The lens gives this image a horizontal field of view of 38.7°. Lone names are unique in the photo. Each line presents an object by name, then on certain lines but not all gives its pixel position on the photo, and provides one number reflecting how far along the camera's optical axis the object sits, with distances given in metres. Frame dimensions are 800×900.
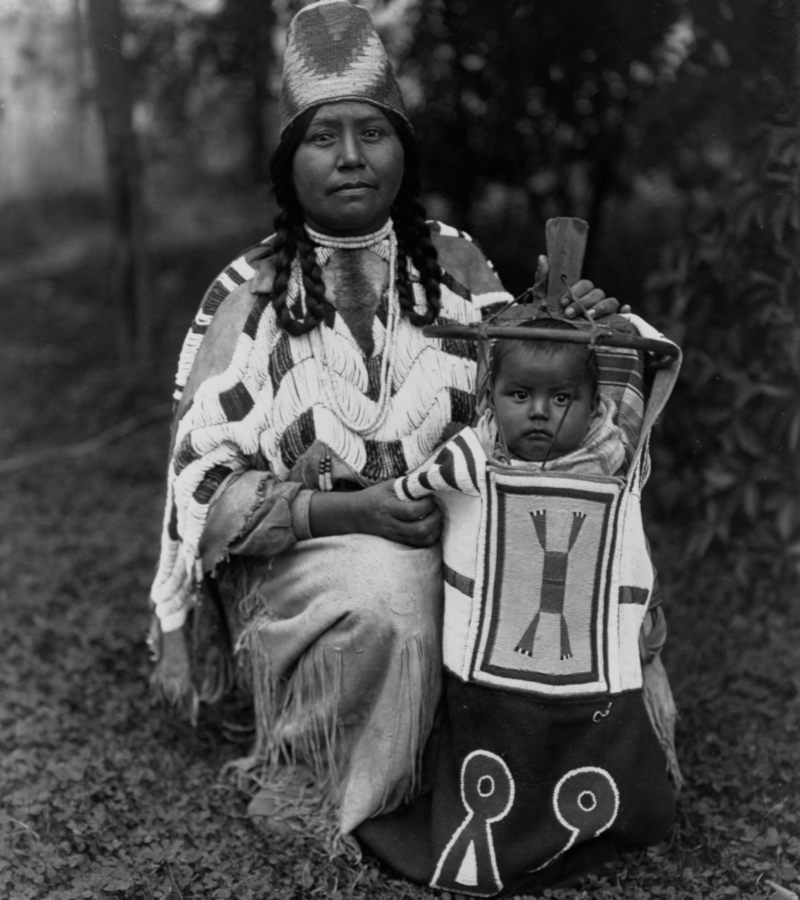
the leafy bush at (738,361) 3.58
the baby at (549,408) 2.26
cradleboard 2.30
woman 2.49
